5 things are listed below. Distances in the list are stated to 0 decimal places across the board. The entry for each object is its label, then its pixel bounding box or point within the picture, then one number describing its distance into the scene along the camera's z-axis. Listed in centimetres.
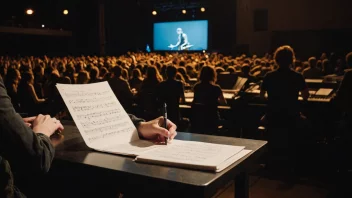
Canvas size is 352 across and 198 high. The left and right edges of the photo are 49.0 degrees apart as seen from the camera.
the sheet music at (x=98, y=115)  142
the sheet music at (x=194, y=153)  121
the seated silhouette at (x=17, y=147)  111
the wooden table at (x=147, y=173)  106
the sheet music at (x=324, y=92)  507
